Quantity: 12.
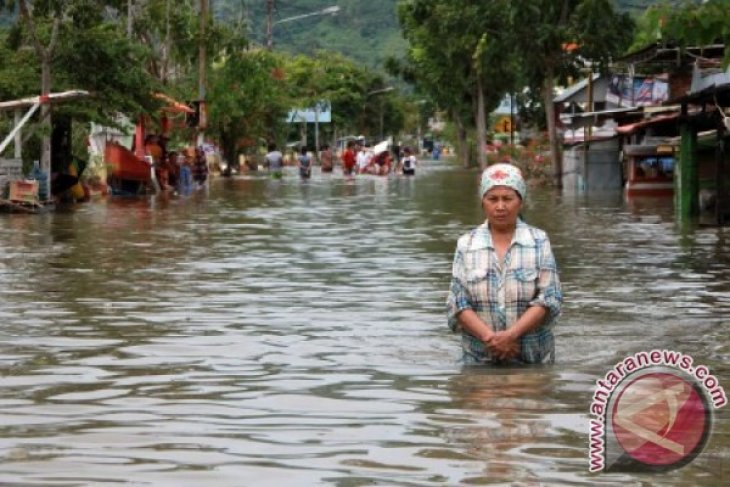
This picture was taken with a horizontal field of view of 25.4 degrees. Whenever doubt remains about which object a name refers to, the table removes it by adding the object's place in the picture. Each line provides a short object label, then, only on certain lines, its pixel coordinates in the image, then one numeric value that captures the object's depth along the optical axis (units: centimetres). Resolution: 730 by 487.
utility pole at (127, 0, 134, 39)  4399
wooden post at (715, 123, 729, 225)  2438
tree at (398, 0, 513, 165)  5053
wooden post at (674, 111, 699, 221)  2642
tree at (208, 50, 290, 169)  6322
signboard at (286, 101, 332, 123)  11780
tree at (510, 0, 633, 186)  4544
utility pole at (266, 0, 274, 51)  9510
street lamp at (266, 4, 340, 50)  9494
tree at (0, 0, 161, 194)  3262
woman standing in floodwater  880
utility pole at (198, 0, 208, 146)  5600
